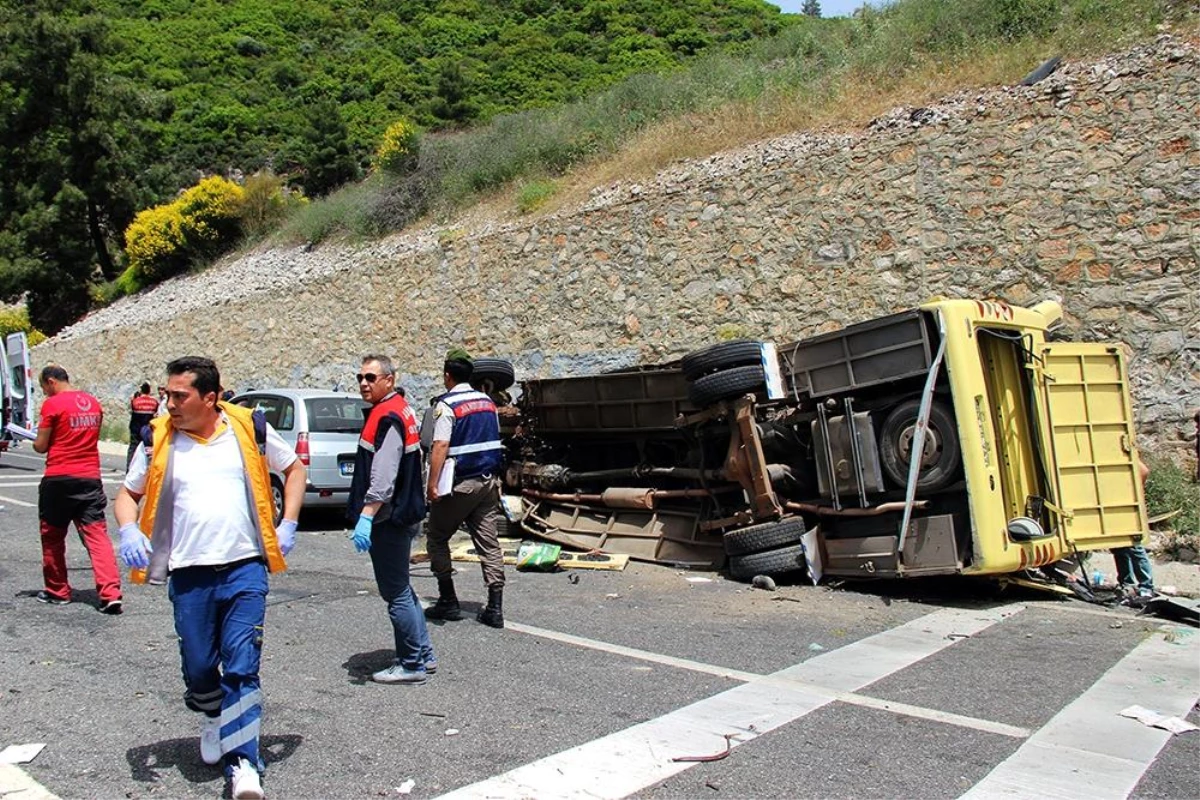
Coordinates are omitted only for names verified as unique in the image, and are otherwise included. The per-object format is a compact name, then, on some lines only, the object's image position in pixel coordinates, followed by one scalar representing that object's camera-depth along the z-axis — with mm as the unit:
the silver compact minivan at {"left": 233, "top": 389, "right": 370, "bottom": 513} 11703
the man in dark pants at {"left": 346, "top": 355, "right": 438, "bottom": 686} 5258
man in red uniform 7145
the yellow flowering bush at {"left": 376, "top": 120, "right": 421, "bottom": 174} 24188
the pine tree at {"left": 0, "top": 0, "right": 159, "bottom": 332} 34719
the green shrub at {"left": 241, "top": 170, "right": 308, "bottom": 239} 29016
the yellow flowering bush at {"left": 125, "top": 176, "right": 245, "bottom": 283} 29609
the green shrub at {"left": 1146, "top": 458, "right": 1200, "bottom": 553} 9016
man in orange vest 3922
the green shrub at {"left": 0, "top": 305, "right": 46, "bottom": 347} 35828
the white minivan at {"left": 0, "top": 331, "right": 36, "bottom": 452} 18141
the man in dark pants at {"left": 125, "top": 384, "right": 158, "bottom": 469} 16062
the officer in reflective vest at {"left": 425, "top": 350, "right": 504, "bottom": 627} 6516
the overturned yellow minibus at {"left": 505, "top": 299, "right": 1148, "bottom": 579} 7324
